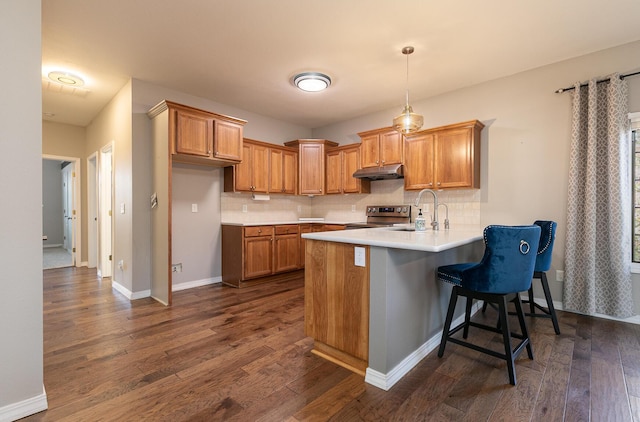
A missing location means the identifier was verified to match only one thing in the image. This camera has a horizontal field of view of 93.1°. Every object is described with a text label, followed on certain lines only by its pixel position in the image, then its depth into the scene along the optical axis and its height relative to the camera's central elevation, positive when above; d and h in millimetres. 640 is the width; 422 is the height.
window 3031 +143
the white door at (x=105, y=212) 5000 -48
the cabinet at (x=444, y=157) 3787 +673
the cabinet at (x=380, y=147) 4480 +938
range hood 4379 +534
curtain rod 2952 +1292
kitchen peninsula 1926 -642
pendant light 2922 +843
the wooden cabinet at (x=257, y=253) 4328 -671
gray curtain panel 2924 +25
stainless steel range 4602 -122
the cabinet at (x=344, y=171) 5066 +652
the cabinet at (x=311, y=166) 5411 +760
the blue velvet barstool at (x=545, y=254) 2797 -432
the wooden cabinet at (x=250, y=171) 4574 +583
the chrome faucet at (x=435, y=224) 2979 -159
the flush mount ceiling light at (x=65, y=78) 3627 +1626
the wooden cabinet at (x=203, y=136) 3590 +926
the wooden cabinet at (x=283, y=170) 5094 +661
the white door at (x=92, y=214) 5715 -91
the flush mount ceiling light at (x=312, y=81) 3637 +1565
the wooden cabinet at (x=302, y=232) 5055 -397
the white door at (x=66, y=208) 7986 +37
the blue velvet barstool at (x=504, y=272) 1931 -421
